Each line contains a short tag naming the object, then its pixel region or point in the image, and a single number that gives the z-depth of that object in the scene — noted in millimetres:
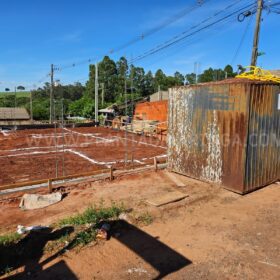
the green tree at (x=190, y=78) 70062
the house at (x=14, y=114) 45341
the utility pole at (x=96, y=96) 28753
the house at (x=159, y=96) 36000
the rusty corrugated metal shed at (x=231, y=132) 7238
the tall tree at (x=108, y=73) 50438
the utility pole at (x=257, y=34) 13156
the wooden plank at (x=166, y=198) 6782
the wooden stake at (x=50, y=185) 7738
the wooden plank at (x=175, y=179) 8414
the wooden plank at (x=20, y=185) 7395
